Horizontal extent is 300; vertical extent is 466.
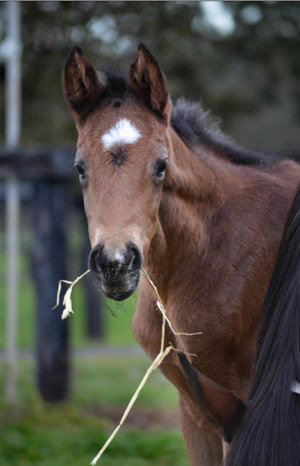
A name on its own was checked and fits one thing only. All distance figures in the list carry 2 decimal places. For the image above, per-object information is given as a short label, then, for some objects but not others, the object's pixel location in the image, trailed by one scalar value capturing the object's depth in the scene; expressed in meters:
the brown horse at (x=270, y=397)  3.37
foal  5.48
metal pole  13.14
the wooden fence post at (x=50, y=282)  12.60
